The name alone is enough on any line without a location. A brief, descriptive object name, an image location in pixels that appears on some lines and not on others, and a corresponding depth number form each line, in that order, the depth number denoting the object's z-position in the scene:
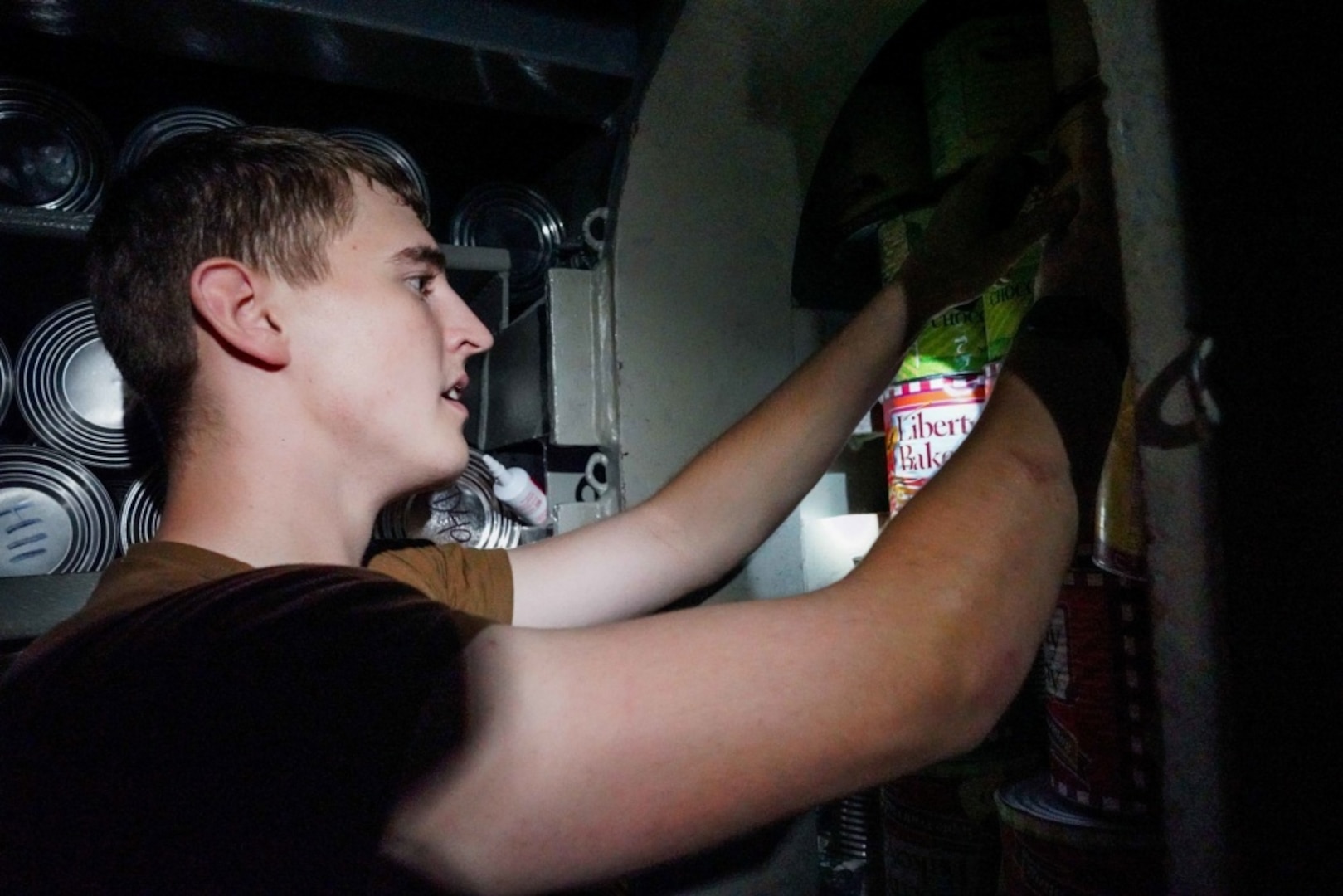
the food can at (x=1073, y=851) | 0.89
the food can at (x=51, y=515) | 1.37
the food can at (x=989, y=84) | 1.22
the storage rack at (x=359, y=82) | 1.32
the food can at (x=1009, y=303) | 1.16
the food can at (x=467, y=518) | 1.61
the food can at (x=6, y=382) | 1.45
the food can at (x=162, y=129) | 1.53
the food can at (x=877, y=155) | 1.47
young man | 0.53
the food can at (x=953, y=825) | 1.20
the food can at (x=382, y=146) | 1.65
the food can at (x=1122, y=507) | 0.71
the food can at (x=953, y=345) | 1.26
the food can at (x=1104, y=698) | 0.92
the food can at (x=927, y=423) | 1.24
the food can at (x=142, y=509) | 1.45
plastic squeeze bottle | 1.55
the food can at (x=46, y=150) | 1.50
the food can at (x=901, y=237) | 1.36
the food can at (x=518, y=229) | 1.81
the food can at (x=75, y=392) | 1.46
